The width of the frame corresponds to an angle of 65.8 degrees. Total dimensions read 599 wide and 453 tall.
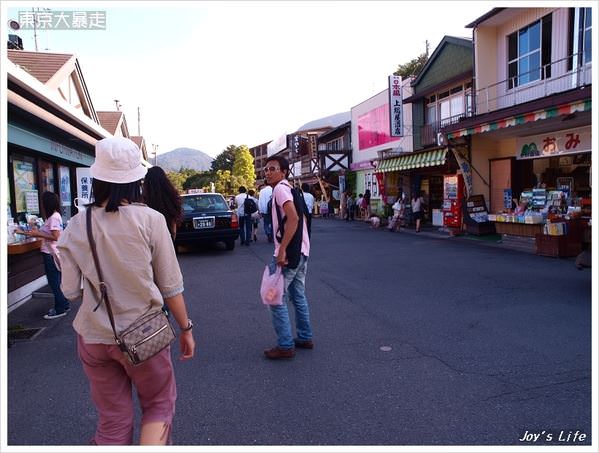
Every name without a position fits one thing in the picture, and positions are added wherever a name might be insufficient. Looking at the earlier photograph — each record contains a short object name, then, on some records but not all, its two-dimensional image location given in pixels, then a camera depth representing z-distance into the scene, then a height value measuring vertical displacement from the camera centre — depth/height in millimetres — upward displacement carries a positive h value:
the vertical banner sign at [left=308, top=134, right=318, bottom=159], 28495 +3252
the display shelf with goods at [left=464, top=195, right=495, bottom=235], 13906 -726
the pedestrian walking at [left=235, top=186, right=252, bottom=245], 13328 -666
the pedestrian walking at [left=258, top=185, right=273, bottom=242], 11188 -71
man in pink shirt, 3984 -500
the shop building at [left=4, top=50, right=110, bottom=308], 6660 +1092
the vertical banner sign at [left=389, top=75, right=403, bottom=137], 18469 +3501
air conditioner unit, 12034 +4355
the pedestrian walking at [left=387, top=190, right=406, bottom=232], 17125 -761
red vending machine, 14570 -244
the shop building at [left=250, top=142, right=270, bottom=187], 65581 +6299
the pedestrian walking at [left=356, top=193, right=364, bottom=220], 23612 -590
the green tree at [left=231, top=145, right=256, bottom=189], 57872 +4109
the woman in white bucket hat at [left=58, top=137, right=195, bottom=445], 2096 -383
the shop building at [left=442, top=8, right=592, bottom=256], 10133 +1612
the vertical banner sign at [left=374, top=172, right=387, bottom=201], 20844 +489
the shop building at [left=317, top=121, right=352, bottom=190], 27188 +2248
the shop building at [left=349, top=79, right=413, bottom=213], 19719 +2280
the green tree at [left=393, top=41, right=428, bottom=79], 36781 +10275
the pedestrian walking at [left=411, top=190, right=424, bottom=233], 16438 -603
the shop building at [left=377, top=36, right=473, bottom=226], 15664 +2912
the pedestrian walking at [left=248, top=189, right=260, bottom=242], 13766 -584
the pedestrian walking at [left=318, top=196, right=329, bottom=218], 28641 -779
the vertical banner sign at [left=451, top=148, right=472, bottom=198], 14397 +717
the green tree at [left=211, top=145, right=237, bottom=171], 66438 +5832
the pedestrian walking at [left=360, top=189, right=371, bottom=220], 22719 -443
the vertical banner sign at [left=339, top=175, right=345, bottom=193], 26741 +741
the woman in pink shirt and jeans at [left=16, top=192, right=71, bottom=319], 5590 -503
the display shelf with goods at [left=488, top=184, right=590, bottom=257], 9797 -705
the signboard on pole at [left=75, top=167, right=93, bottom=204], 11453 +537
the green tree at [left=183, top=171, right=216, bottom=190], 62509 +2905
